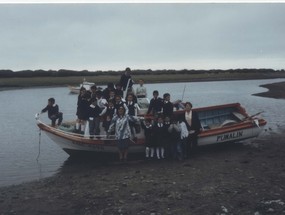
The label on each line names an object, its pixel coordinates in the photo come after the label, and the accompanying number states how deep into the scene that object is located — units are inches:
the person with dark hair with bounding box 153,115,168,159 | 570.3
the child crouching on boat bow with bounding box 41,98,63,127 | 626.5
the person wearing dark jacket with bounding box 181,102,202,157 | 589.3
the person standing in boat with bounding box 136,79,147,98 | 687.7
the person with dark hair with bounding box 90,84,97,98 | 610.1
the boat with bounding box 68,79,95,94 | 3342.5
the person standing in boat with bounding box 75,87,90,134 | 601.6
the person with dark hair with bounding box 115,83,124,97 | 616.6
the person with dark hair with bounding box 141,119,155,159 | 574.8
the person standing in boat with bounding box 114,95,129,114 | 577.5
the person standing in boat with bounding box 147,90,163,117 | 607.5
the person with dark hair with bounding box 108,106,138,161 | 563.8
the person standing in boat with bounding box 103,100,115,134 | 584.1
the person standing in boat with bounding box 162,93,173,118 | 589.3
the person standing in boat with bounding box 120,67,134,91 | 644.1
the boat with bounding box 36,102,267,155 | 606.9
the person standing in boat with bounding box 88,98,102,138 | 598.2
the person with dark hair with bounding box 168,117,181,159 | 567.5
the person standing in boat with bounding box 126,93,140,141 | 600.1
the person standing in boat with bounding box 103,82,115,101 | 619.8
